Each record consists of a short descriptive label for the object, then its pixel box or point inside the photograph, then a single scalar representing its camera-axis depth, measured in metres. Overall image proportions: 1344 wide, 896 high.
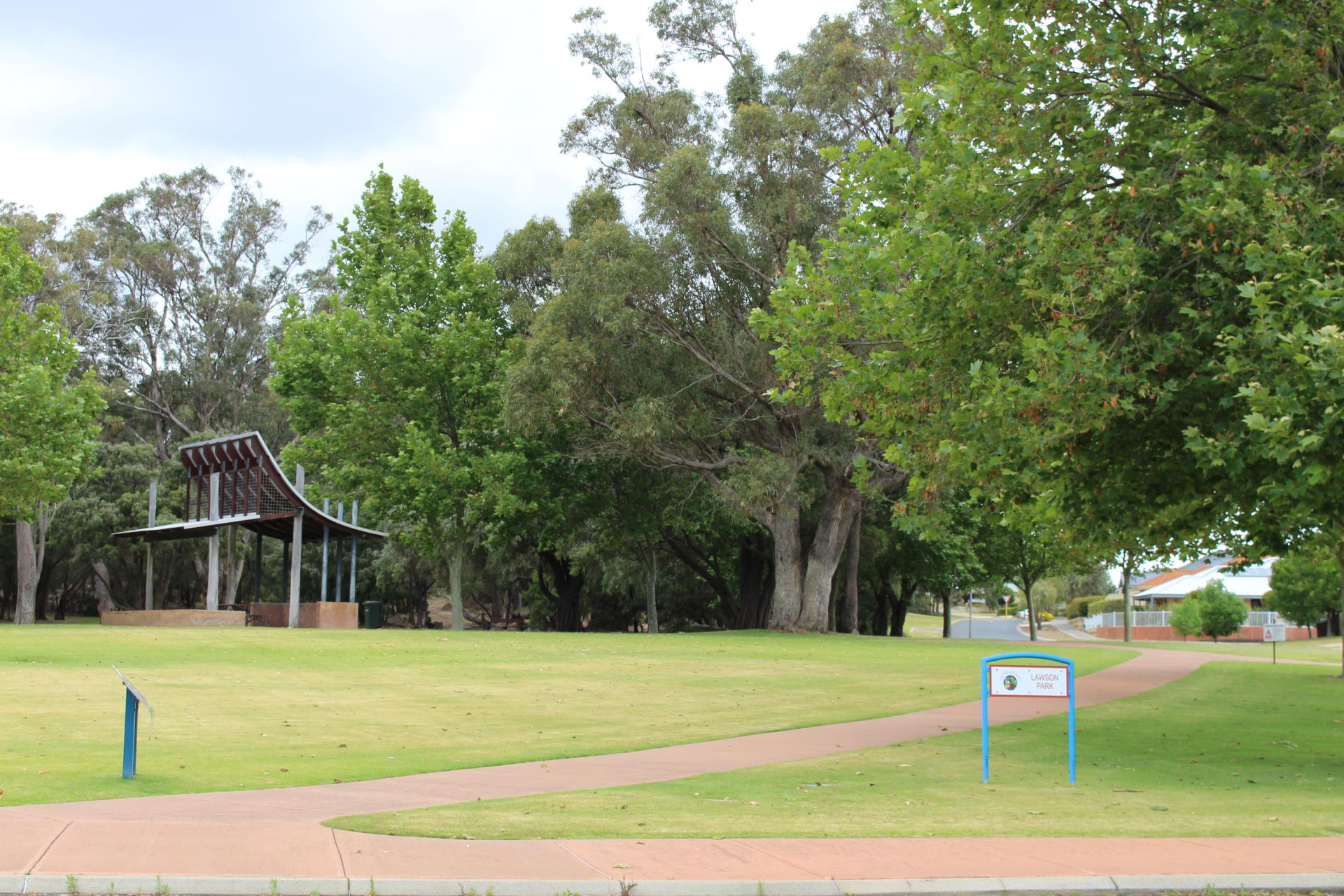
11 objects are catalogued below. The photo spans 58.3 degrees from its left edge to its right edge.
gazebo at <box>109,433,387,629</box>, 39.38
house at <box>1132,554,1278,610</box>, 88.69
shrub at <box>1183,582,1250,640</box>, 63.06
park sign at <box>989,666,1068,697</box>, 11.20
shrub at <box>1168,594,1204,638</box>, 65.00
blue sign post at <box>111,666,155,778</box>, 9.90
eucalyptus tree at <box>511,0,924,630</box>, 34.88
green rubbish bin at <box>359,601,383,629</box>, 45.75
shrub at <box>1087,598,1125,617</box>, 93.12
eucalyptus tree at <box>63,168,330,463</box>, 64.81
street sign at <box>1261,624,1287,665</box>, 57.12
